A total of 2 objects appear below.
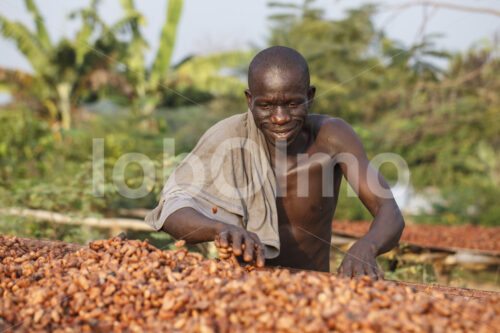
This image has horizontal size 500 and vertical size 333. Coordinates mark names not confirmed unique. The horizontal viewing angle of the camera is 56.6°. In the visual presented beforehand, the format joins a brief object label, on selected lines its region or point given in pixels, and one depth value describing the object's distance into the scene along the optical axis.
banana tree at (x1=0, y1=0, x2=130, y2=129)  12.62
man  1.91
